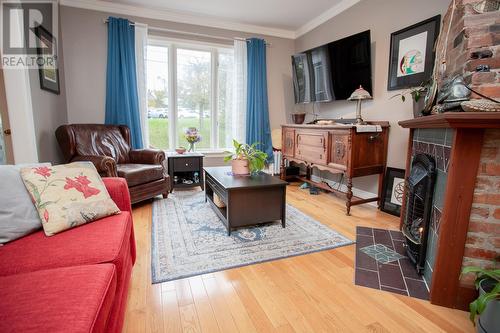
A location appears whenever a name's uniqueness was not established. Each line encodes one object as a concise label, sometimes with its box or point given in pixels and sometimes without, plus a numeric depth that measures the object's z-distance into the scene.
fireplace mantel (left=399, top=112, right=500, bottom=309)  1.28
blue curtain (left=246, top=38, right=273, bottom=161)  4.20
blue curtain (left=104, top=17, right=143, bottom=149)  3.50
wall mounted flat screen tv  3.04
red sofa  0.70
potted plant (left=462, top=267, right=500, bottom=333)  1.05
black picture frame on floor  2.77
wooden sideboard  2.67
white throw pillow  1.16
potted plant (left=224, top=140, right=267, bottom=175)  2.56
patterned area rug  1.79
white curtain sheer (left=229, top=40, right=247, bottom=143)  4.16
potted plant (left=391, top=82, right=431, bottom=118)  2.16
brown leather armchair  2.78
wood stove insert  1.63
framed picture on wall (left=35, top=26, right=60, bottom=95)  2.69
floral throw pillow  1.25
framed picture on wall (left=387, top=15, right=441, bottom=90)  2.43
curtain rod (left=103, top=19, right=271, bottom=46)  3.58
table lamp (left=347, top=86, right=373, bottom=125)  2.95
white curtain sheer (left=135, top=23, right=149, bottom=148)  3.62
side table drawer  3.62
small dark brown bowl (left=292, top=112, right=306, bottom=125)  4.08
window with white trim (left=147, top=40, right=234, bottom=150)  3.97
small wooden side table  3.59
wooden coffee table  2.18
